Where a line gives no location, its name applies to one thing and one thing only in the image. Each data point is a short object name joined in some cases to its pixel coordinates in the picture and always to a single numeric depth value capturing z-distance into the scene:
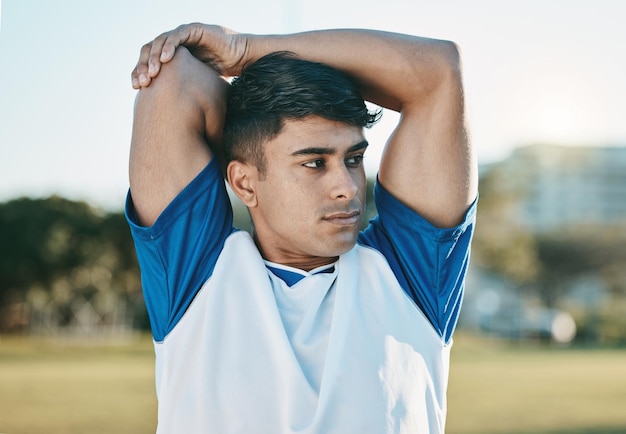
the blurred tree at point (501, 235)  38.94
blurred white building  56.27
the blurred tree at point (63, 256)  25.03
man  1.62
